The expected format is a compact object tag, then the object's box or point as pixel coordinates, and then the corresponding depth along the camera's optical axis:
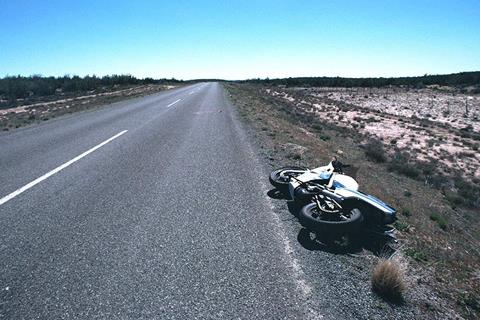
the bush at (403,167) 10.13
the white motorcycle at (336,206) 4.11
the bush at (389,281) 3.19
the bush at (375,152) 11.51
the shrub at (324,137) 14.29
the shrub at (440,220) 6.19
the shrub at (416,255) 4.05
